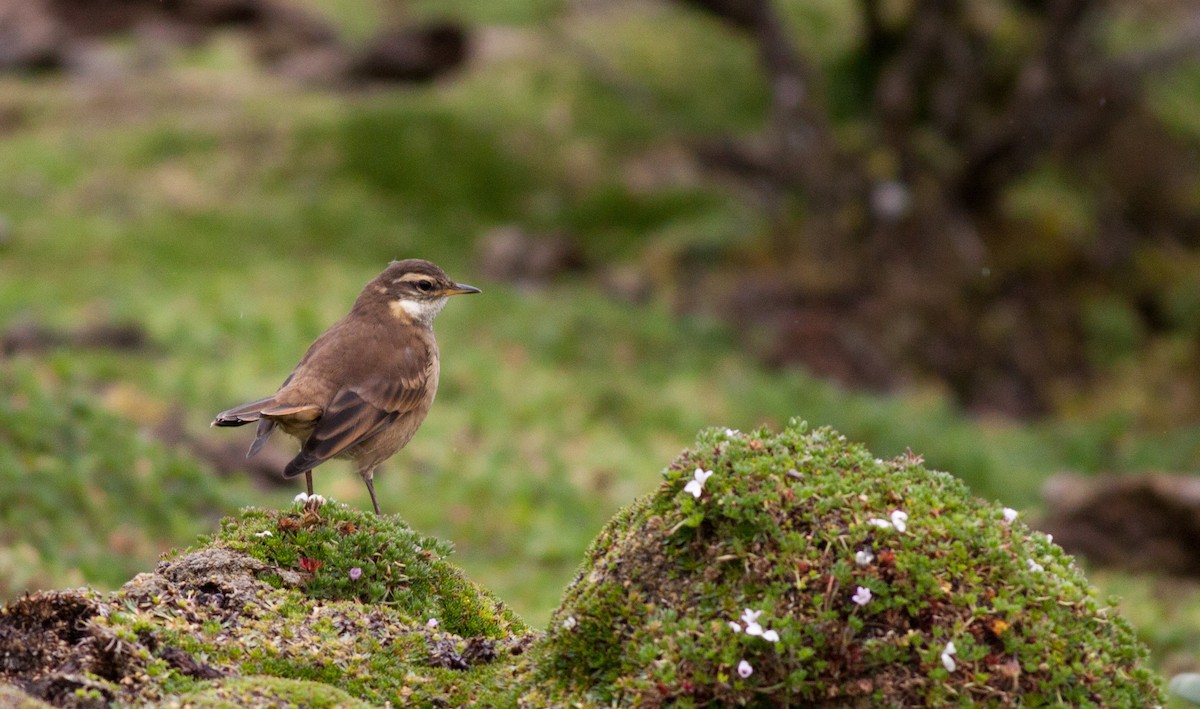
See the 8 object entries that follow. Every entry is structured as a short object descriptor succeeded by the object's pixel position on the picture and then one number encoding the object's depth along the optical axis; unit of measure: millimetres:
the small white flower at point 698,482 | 8875
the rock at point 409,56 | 51031
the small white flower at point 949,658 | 8062
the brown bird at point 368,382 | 13398
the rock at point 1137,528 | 26641
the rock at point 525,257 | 41375
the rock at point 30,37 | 53344
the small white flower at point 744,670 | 8031
